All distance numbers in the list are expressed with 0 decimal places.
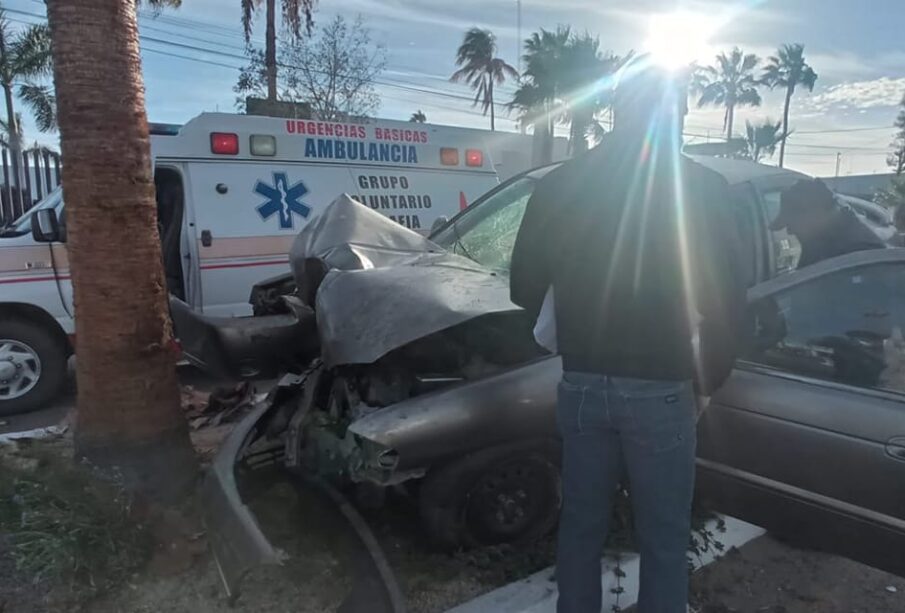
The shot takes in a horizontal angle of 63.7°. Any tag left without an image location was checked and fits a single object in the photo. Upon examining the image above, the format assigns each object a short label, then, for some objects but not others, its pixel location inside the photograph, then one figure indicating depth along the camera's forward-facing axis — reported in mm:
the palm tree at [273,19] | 19297
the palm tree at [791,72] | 50406
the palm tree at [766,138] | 49938
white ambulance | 5980
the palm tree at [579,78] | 27672
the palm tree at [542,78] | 28188
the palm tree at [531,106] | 26708
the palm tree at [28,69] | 22344
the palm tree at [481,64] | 40281
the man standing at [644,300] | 2154
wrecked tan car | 2775
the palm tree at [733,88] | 48500
